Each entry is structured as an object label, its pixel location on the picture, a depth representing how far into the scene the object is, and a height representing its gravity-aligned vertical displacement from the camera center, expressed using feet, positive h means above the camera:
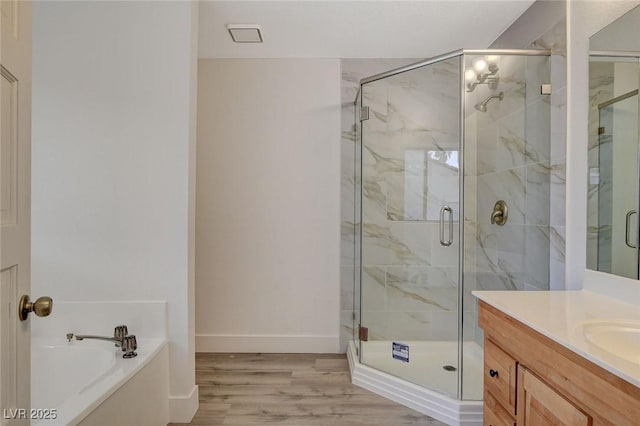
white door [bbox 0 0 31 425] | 2.72 +0.06
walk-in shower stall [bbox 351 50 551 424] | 6.92 +0.13
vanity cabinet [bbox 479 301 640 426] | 2.69 -1.58
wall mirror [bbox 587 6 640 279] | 4.50 +0.87
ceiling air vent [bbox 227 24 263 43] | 7.89 +4.09
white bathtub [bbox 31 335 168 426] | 5.00 -2.61
